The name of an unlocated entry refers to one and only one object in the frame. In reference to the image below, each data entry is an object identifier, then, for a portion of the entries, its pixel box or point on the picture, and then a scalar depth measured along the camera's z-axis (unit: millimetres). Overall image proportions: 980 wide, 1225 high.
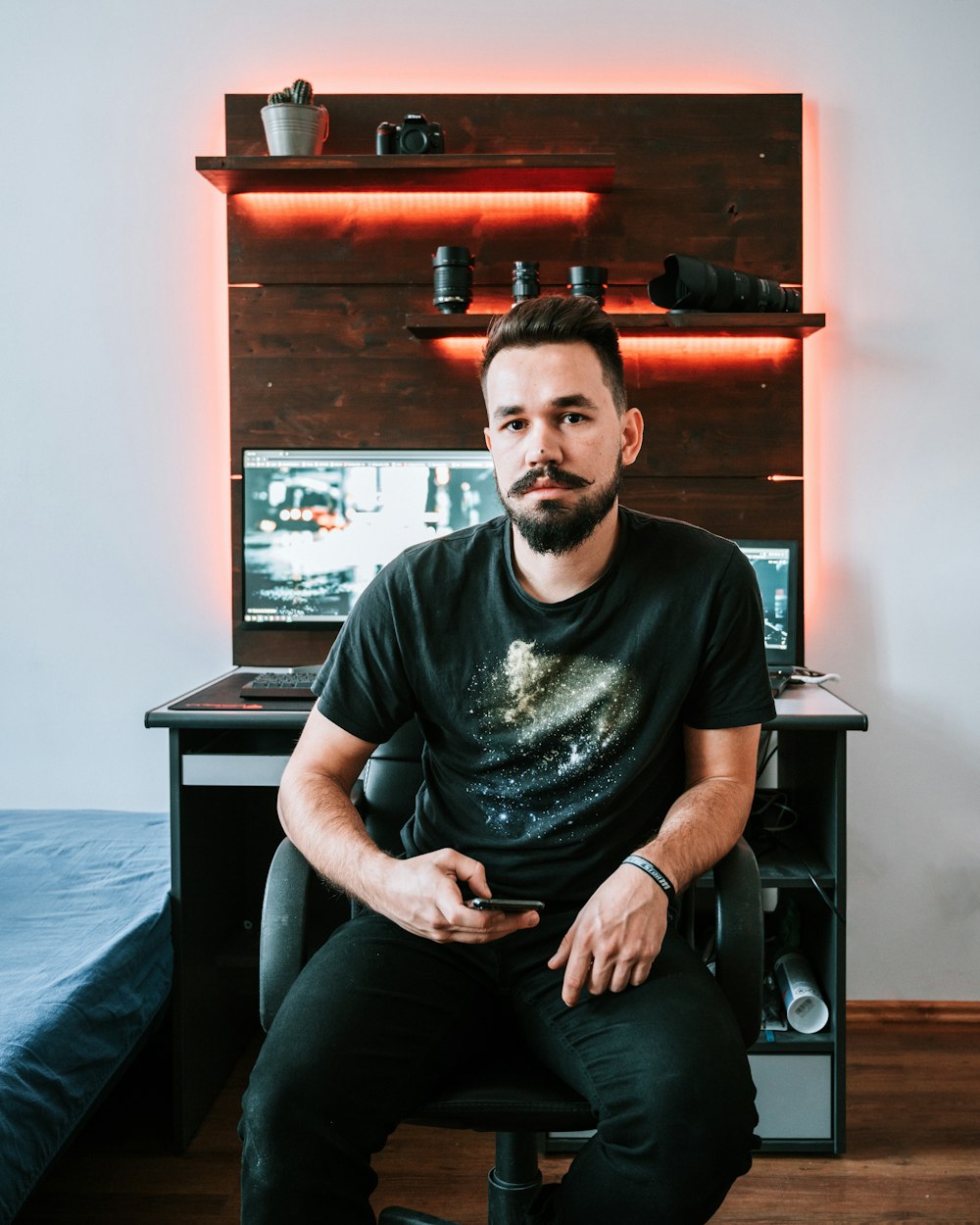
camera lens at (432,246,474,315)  2441
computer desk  2033
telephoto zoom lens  2330
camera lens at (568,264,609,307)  2420
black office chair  1288
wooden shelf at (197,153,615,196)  2391
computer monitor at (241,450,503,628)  2557
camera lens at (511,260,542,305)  2412
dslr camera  2422
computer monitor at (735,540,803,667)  2434
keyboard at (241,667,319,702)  2129
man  1259
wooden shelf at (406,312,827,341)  2367
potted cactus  2438
